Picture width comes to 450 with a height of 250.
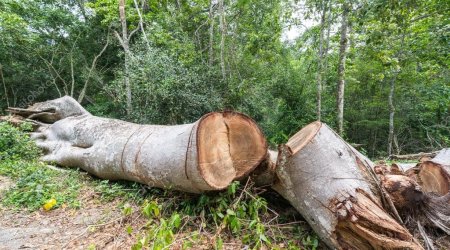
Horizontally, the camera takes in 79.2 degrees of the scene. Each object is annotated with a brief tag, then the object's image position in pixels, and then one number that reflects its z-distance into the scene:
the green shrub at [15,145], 4.47
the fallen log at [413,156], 4.97
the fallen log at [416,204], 2.04
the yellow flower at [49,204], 2.75
